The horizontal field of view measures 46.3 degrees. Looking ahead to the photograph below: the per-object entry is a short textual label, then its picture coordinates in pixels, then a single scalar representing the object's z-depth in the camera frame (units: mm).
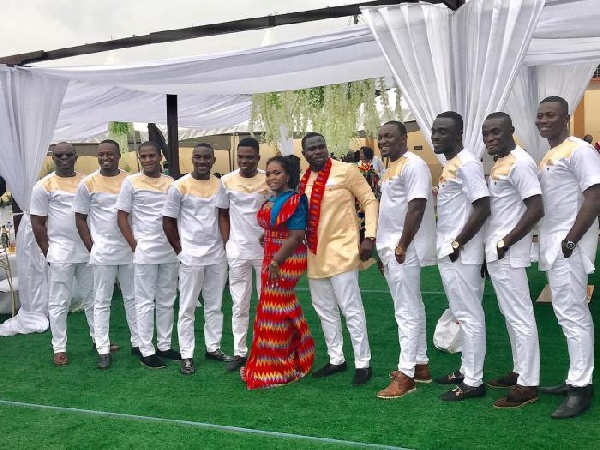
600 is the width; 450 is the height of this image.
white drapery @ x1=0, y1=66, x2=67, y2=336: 6805
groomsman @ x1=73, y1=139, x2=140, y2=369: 5621
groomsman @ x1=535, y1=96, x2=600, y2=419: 3967
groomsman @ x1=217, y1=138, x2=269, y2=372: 5350
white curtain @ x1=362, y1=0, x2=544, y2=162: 4391
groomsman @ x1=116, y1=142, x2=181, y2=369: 5512
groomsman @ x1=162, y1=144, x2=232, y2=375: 5410
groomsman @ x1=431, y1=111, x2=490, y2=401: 4234
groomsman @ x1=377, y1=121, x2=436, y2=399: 4594
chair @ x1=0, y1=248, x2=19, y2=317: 7348
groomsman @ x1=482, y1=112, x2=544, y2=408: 4109
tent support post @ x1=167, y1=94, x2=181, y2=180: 7953
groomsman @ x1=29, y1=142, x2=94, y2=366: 5805
